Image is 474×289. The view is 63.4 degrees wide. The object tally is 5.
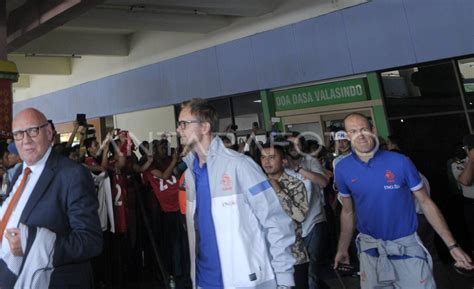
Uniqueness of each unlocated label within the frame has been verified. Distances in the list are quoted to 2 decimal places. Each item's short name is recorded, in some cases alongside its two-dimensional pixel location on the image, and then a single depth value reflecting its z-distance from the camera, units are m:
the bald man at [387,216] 2.41
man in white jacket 1.85
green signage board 7.29
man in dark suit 1.63
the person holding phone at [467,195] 3.47
